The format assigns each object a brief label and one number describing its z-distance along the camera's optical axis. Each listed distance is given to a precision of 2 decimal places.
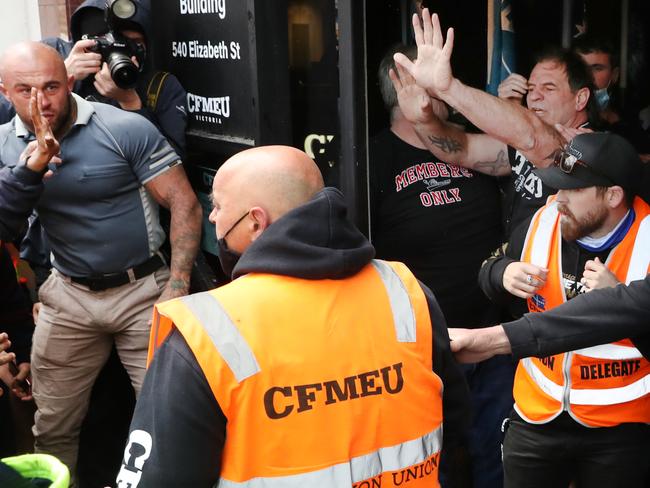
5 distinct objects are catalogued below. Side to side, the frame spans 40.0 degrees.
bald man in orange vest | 1.87
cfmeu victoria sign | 3.73
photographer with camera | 4.25
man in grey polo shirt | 3.78
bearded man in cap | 3.00
